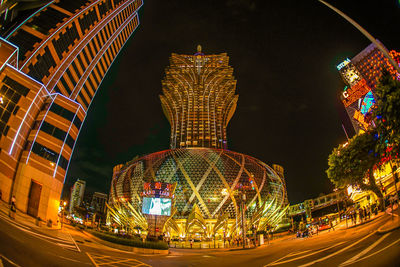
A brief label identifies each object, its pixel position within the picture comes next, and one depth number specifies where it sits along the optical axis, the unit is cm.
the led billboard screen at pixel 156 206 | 3591
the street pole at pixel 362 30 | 1049
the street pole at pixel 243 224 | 2696
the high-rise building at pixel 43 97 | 2378
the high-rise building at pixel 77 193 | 15866
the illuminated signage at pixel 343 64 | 10118
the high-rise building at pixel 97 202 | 18734
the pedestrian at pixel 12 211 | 1647
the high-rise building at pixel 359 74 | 8306
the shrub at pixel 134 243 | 2147
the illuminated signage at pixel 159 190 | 3816
